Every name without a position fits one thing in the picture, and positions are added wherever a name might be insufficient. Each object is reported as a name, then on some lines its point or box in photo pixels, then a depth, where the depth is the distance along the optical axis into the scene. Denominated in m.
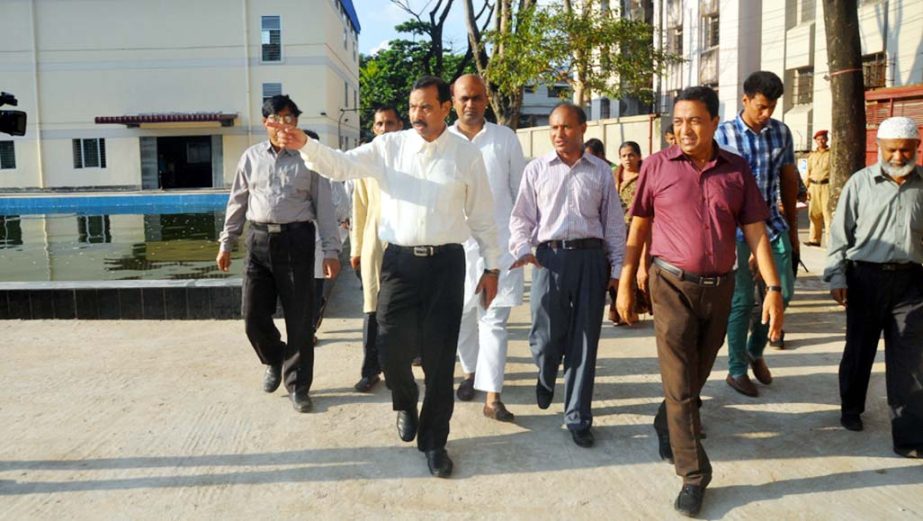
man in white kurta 4.77
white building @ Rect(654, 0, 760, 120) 24.59
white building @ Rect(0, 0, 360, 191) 31.84
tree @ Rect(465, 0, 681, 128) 17.16
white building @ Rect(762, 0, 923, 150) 16.33
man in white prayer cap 4.15
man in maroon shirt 3.61
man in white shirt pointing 3.93
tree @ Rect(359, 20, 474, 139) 51.62
